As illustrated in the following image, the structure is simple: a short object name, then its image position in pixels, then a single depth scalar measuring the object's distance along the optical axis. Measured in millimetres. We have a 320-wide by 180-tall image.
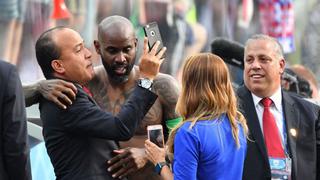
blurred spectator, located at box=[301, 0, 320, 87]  23325
